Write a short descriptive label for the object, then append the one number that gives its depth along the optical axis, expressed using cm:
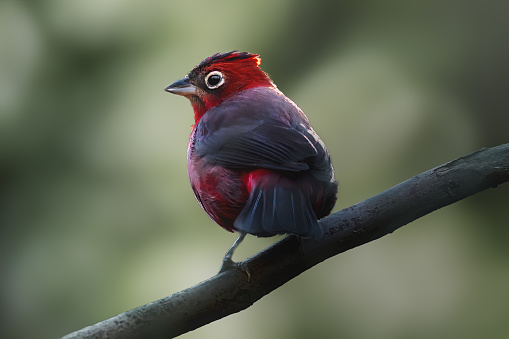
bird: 529
